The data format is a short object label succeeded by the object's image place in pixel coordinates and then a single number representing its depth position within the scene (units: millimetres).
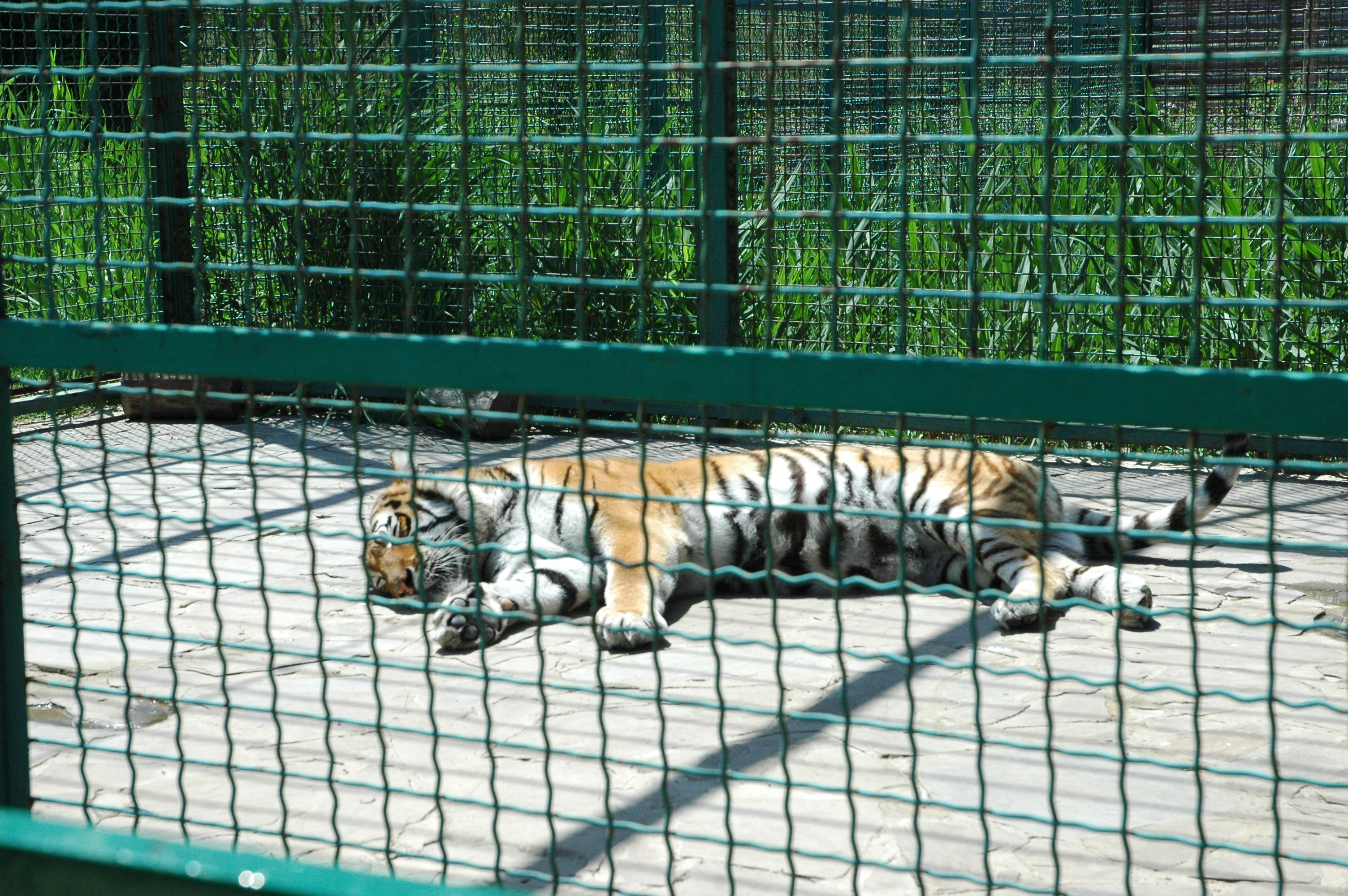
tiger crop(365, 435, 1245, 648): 8969
